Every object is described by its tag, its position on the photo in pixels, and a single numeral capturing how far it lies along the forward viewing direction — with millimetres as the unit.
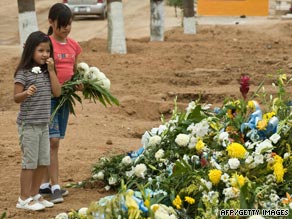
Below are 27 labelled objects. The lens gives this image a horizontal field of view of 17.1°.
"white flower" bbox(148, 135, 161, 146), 8142
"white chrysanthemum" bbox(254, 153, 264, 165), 6963
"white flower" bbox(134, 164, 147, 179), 7656
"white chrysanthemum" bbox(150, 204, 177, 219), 5616
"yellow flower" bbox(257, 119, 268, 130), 7438
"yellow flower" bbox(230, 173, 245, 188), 6132
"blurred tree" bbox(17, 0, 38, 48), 17988
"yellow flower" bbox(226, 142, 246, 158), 7021
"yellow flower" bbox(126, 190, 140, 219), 5266
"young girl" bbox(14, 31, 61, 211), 7744
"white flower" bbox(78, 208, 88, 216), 5641
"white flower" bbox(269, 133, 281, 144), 7248
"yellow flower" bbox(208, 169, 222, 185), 6678
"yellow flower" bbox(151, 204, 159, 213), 5584
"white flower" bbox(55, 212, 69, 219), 6006
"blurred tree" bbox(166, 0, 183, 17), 34694
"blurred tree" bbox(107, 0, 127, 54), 21267
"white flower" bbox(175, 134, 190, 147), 7651
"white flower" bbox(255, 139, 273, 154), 7104
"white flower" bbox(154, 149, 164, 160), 7839
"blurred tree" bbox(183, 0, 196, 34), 27362
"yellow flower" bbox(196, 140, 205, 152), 7438
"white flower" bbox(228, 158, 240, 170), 6859
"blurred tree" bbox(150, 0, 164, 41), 25046
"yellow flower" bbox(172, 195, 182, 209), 6447
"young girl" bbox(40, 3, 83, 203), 8295
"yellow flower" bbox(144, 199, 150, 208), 5609
